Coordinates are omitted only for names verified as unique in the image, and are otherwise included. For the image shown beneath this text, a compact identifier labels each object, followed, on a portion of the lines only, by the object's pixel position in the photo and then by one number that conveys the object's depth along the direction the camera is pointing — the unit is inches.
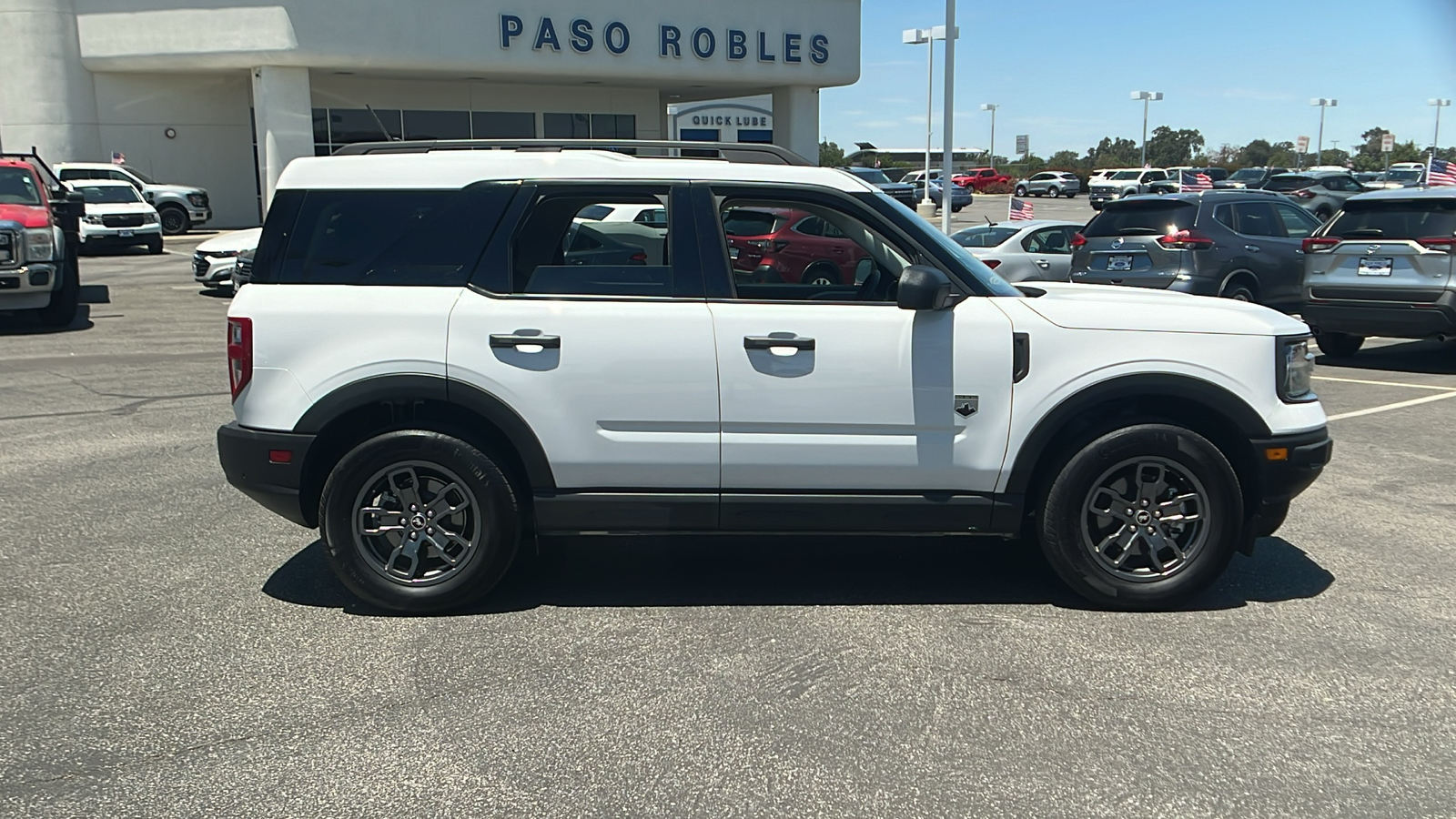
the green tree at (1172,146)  5044.3
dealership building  1115.9
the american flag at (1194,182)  1846.7
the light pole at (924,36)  1477.6
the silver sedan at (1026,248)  615.8
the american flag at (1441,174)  1095.0
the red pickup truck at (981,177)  2792.8
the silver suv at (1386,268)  426.0
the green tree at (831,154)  3465.8
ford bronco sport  189.9
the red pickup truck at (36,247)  562.6
